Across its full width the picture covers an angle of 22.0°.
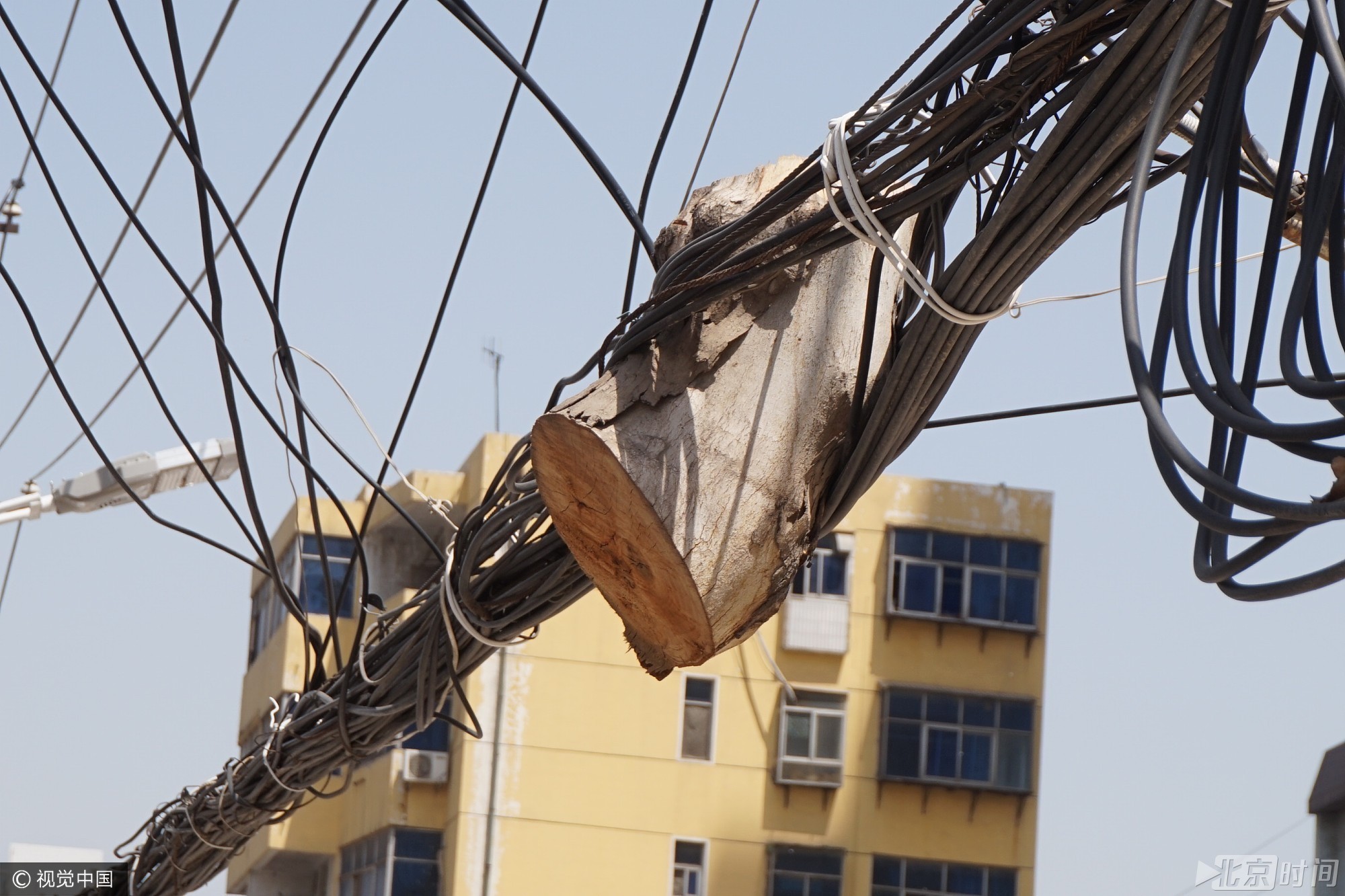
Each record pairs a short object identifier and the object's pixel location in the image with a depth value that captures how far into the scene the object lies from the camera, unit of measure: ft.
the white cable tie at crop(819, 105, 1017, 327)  15.30
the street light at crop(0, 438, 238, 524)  49.55
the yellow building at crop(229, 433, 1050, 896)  152.79
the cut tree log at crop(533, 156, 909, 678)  16.94
